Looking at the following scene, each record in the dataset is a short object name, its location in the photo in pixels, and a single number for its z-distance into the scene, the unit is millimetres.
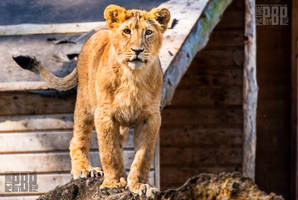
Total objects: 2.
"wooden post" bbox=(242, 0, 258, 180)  13766
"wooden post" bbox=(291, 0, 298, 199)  15305
